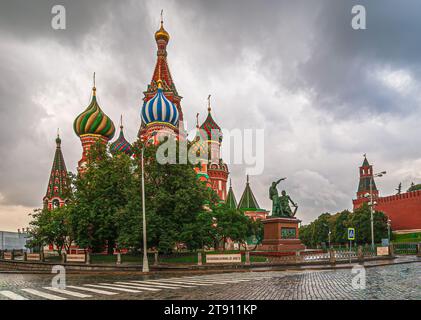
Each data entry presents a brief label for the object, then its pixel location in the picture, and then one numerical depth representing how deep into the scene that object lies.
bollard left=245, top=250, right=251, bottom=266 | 27.08
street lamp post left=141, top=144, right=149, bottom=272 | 25.23
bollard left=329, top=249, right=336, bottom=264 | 26.37
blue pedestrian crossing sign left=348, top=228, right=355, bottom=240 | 26.18
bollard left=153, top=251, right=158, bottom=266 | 30.31
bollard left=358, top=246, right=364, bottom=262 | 30.24
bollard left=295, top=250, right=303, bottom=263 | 26.47
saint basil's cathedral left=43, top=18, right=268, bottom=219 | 56.19
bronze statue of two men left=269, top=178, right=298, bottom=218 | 35.09
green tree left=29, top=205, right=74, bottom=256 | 47.03
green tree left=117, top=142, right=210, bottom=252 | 32.56
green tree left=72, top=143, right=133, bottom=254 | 39.19
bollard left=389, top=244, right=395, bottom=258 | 35.91
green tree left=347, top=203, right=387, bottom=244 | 67.94
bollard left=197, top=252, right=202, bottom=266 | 28.11
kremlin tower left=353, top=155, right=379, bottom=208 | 109.69
